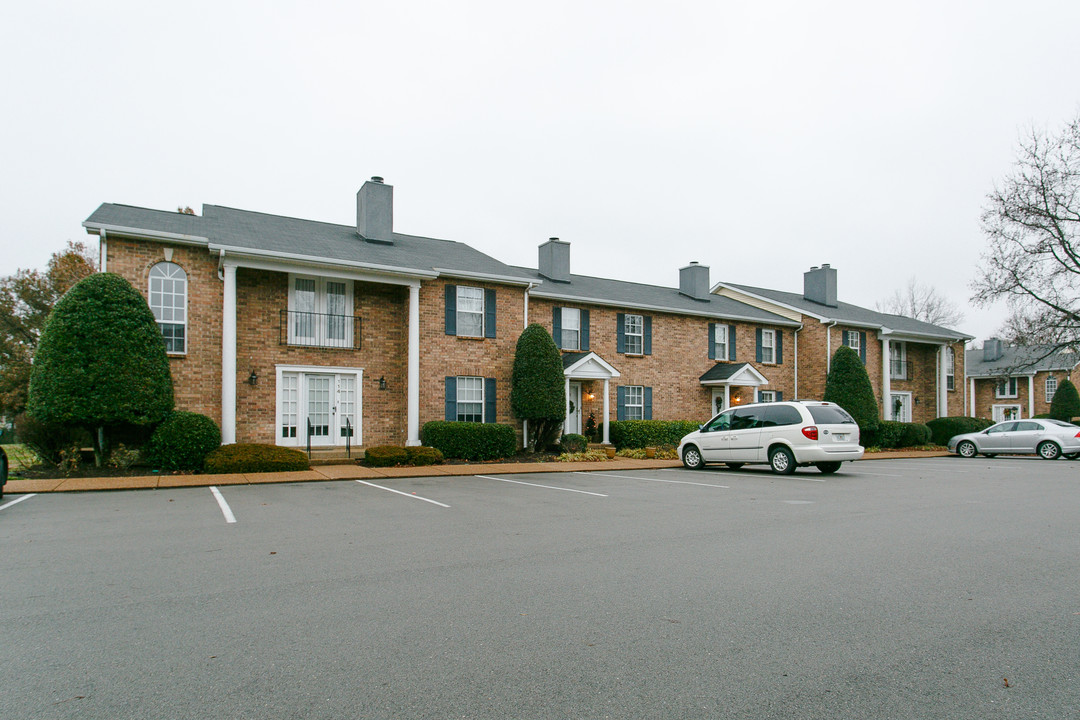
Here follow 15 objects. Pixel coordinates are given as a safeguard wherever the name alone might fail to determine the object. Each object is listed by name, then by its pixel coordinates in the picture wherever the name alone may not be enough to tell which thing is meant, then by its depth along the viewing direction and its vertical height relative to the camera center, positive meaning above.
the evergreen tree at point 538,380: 19.59 +0.19
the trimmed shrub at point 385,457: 16.25 -1.66
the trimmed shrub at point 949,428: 28.91 -1.70
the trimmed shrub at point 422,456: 16.66 -1.69
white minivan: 14.92 -1.11
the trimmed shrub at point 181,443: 14.23 -1.19
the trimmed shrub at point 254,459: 14.43 -1.55
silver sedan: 21.30 -1.71
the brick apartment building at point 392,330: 16.03 +1.68
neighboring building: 40.62 +0.21
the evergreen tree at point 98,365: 13.33 +0.41
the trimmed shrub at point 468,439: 18.00 -1.39
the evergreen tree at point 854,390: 26.20 -0.11
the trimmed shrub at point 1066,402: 38.03 -0.81
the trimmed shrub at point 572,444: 20.12 -1.67
